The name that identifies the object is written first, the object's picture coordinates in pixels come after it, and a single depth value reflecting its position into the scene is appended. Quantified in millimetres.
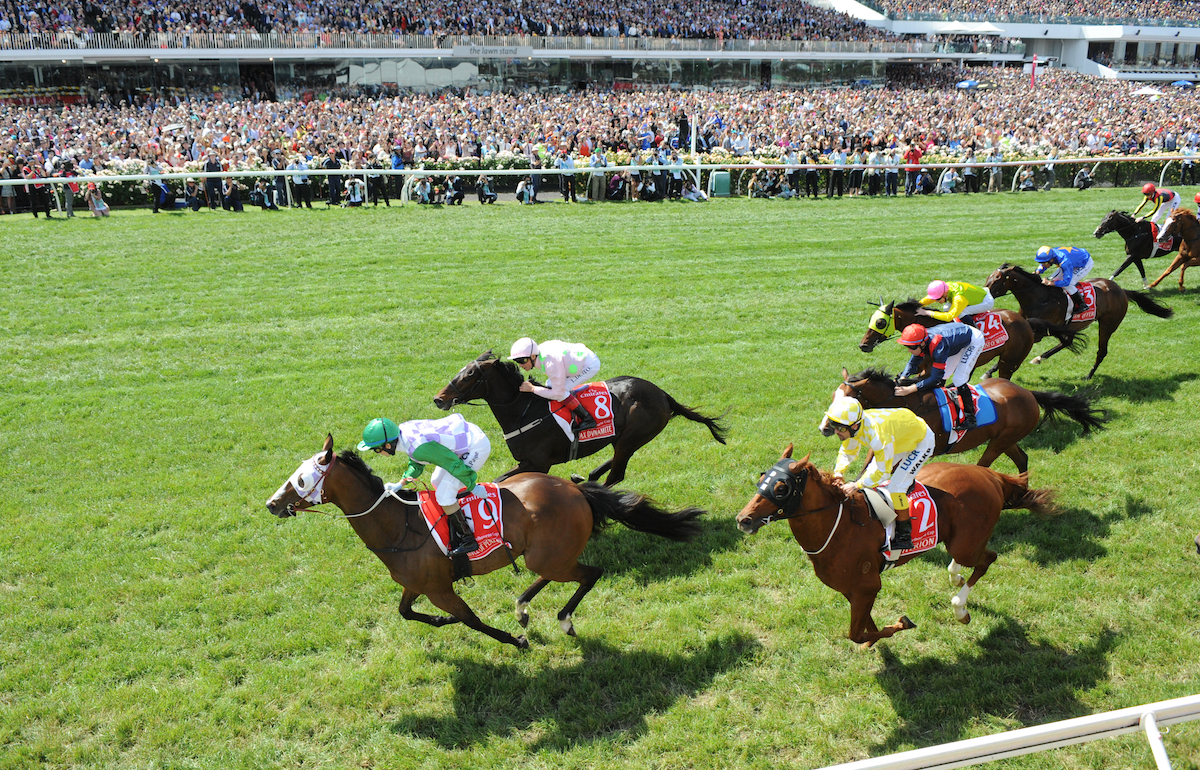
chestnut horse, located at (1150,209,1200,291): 13805
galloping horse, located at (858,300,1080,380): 8648
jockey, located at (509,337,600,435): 7055
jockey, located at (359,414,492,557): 5352
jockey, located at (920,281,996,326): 8773
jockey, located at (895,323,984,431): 7215
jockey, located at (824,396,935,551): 5555
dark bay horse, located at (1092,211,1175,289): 14312
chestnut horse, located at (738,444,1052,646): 5035
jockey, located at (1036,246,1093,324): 10344
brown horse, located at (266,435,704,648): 5336
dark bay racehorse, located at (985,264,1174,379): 10305
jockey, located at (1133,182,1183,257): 14523
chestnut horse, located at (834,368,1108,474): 7133
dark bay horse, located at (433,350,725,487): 7121
